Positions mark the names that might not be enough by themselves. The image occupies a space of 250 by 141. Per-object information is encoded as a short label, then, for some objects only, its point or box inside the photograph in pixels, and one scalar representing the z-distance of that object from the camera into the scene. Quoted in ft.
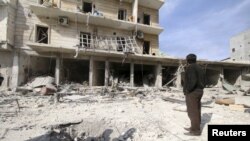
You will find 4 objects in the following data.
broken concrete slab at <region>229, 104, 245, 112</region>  17.21
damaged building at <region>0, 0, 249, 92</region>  33.47
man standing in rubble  9.73
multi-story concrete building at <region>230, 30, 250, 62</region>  63.00
